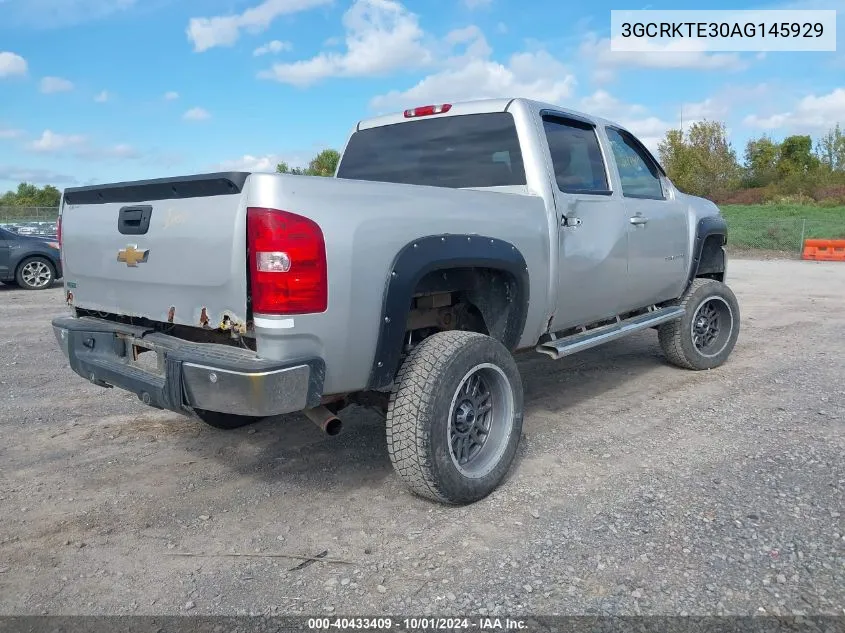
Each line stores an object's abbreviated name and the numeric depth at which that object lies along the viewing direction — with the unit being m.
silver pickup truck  2.73
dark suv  12.62
